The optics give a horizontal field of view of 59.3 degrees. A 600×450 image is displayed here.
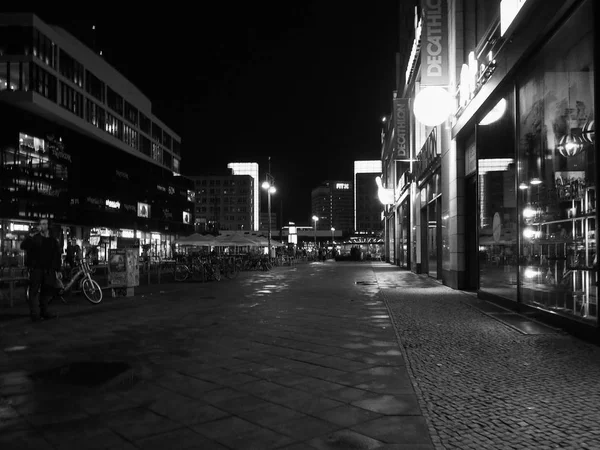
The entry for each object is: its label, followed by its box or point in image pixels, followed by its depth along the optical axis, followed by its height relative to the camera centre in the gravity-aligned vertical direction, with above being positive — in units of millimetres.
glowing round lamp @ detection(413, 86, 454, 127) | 17156 +4421
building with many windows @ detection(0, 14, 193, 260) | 36906 +8001
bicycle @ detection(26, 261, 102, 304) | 13531 -1159
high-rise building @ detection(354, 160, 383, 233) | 168375 +13486
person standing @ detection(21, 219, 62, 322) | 10570 -590
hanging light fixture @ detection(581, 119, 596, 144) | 7667 +1606
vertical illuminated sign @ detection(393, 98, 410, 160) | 31312 +6598
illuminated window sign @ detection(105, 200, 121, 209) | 52281 +3691
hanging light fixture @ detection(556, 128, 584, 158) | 8391 +1577
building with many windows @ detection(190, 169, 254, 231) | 163125 +12885
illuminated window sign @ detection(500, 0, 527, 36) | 10062 +4518
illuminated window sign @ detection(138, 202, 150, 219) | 55288 +3275
